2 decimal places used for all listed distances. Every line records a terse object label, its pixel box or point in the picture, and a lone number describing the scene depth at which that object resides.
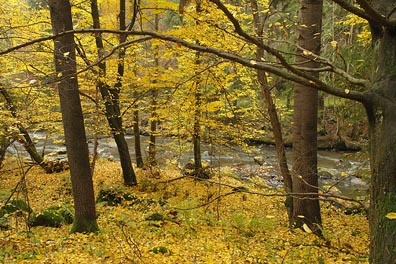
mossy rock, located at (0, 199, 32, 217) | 7.11
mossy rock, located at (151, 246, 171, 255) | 5.20
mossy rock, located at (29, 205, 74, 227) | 6.78
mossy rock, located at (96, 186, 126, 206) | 9.09
